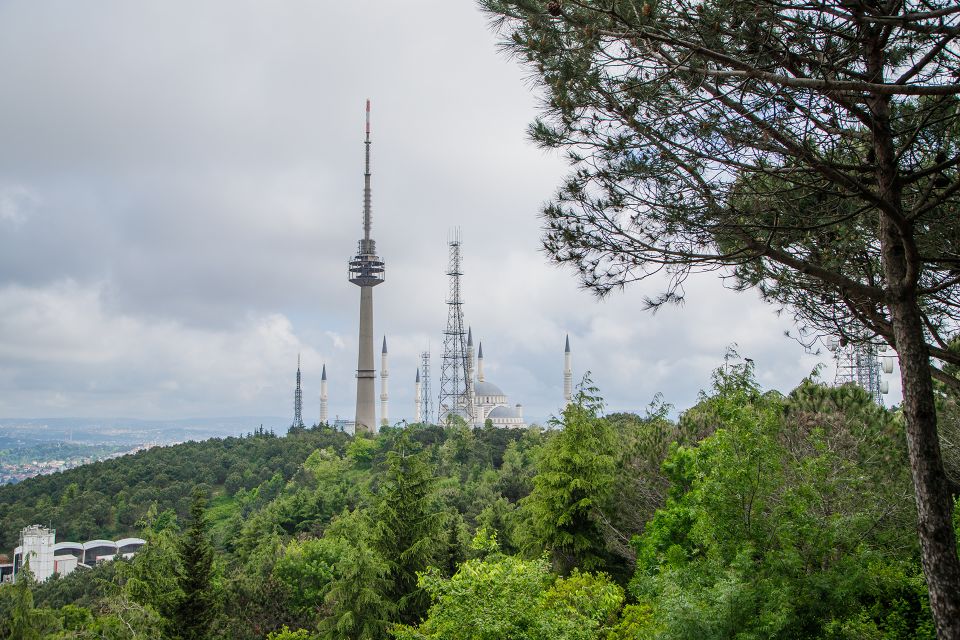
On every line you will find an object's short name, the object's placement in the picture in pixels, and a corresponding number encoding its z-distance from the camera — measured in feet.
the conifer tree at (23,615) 64.69
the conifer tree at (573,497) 58.54
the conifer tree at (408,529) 64.54
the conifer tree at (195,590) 63.16
